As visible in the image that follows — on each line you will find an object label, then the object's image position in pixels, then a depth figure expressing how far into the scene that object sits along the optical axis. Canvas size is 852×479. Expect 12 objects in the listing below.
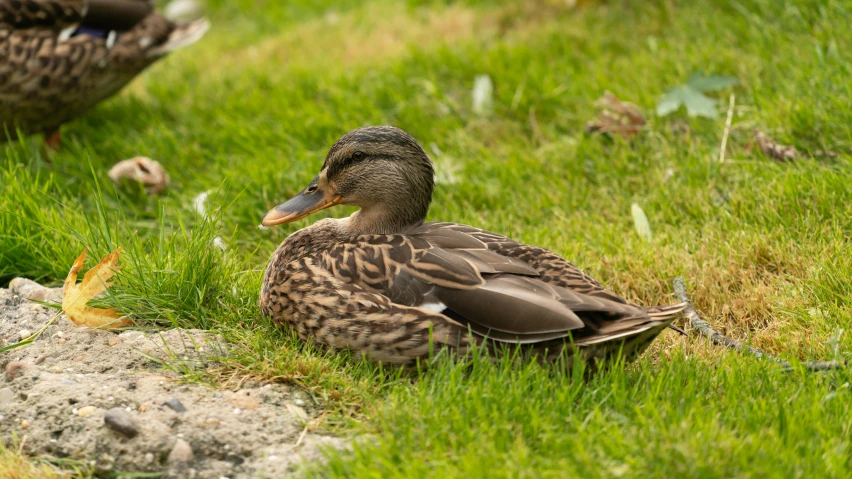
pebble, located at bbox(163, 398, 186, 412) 6.49
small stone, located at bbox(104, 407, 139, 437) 6.21
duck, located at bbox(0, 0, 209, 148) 11.80
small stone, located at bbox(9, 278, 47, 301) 8.22
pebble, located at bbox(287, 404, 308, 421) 6.52
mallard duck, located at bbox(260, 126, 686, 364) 6.77
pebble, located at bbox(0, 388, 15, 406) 6.77
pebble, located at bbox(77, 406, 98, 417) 6.45
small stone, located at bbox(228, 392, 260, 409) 6.60
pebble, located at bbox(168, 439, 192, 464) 6.14
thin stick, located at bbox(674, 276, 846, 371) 6.78
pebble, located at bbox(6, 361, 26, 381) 7.03
